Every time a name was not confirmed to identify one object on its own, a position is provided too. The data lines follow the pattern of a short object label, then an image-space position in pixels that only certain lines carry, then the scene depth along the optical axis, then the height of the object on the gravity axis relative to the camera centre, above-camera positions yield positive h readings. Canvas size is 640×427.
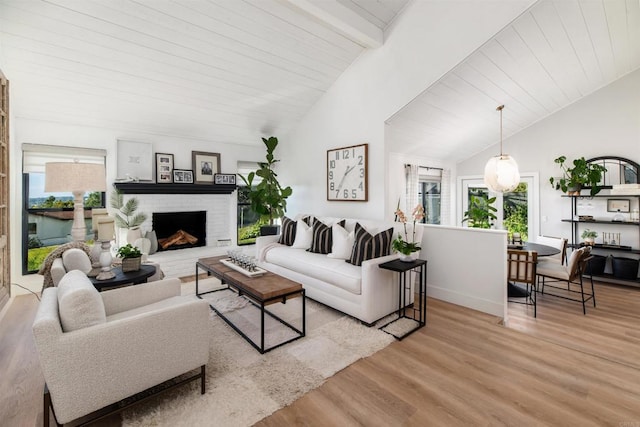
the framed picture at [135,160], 4.50 +0.83
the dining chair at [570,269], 3.34 -0.67
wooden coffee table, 2.48 -0.67
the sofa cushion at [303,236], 4.26 -0.33
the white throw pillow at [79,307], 1.58 -0.51
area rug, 1.77 -1.18
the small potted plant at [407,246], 2.98 -0.33
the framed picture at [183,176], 4.98 +0.65
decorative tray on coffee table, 2.96 -0.59
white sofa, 2.91 -0.73
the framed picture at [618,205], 4.67 +0.15
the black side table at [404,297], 2.84 -0.92
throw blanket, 2.61 -0.45
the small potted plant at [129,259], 2.81 -0.44
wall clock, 4.34 +0.63
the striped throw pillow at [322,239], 3.98 -0.34
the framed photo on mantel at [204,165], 5.21 +0.87
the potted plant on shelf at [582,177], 4.59 +0.59
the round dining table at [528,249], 3.60 -0.45
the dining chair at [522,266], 3.24 -0.59
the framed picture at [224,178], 5.41 +0.66
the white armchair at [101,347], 1.48 -0.75
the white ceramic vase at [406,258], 3.01 -0.45
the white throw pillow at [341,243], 3.57 -0.37
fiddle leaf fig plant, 5.28 +0.34
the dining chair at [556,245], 3.93 -0.42
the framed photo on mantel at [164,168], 4.83 +0.76
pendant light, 3.64 +0.51
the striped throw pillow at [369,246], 3.23 -0.36
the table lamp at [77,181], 2.65 +0.30
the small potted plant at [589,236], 4.73 -0.36
